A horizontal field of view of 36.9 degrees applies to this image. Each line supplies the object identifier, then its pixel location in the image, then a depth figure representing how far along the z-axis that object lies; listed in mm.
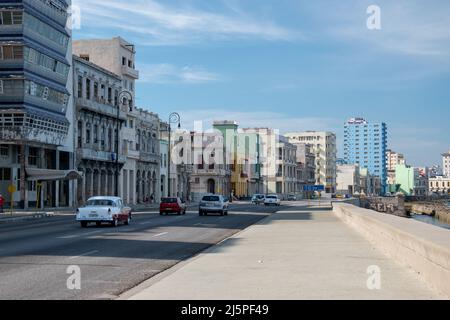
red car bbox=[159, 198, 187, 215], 53625
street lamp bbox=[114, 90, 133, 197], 83338
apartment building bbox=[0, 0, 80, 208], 58844
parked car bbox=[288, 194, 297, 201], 149562
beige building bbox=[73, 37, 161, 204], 87312
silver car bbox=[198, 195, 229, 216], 52250
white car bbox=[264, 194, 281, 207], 90812
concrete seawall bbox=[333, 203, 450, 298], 10574
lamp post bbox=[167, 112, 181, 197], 95475
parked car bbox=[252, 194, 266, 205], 103125
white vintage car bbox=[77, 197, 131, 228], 32719
